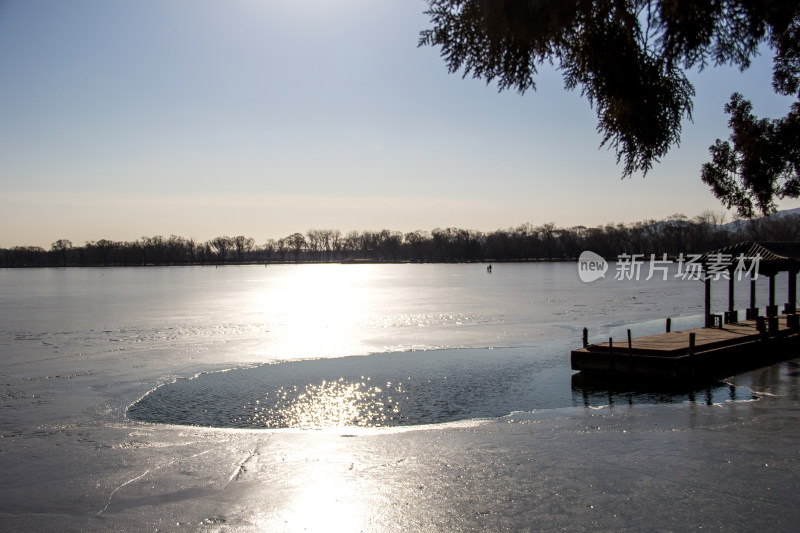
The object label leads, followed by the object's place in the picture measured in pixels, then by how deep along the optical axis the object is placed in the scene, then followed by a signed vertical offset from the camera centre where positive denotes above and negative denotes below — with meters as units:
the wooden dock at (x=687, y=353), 17.67 -3.03
